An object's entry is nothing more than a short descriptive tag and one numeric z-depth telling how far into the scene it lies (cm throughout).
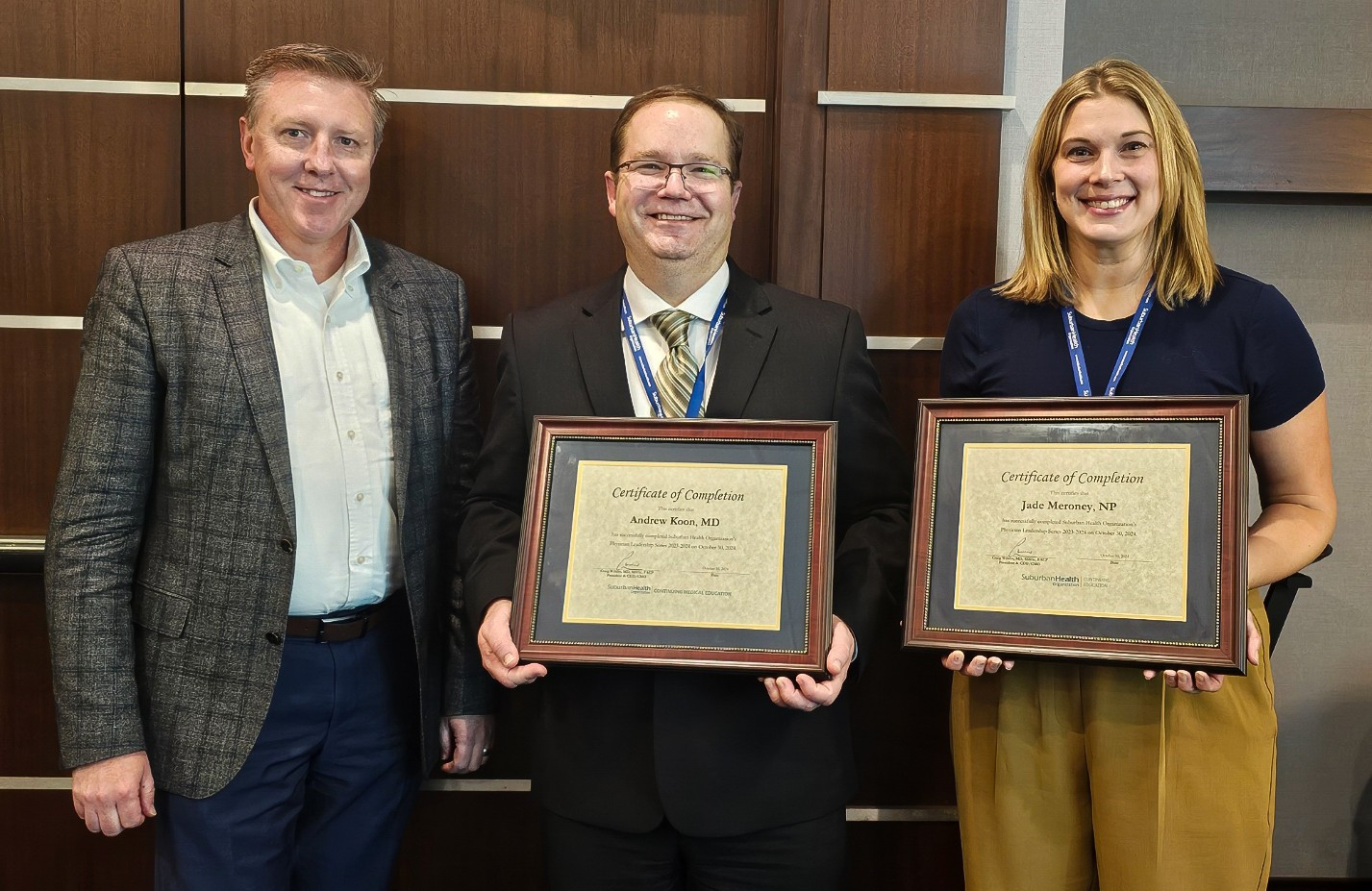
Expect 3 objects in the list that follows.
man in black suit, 152
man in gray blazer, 164
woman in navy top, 152
